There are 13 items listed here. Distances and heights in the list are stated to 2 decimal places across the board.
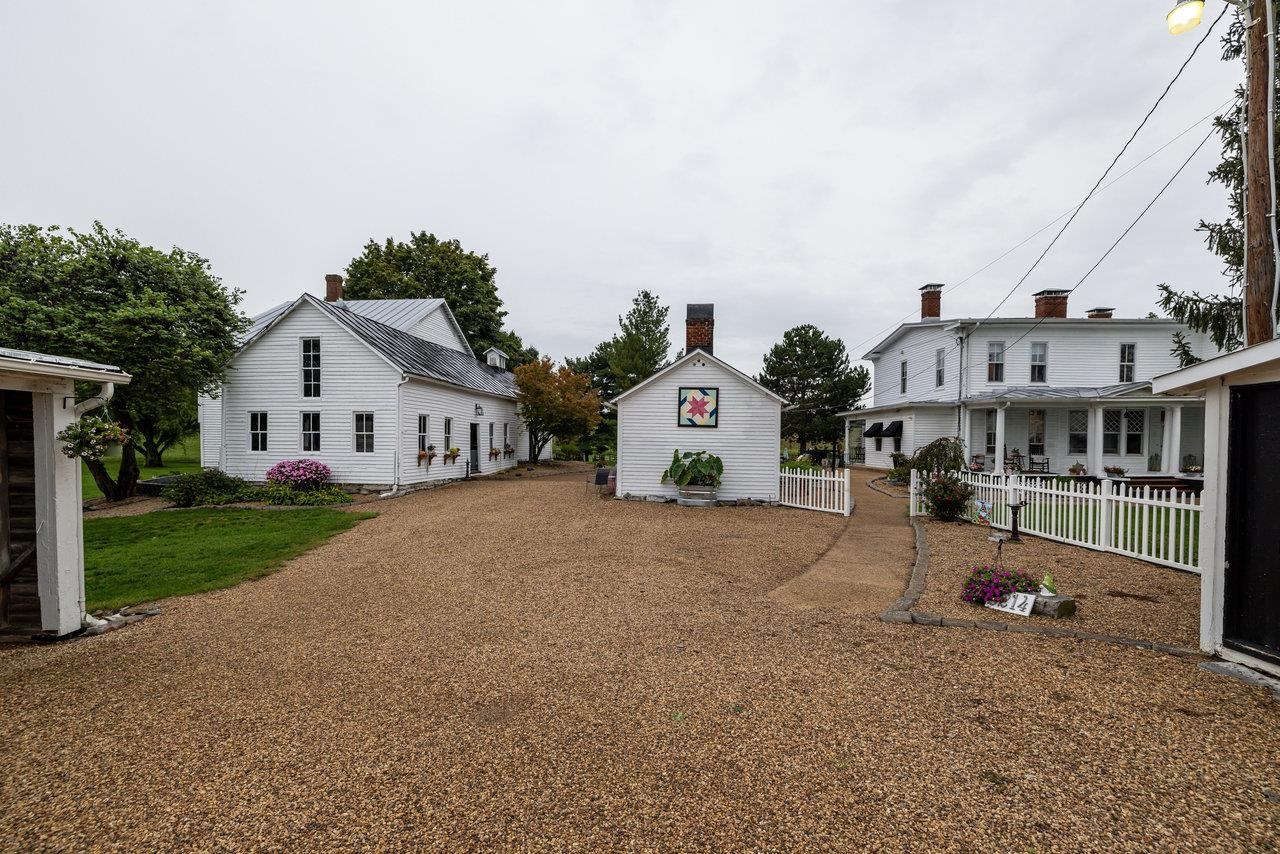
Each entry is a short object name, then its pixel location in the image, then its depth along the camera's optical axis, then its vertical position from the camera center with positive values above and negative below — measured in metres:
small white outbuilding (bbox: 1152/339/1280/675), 4.45 -0.79
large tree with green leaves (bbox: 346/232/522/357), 35.59 +9.07
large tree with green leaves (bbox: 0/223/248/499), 13.63 +2.72
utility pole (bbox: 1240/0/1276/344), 5.89 +2.50
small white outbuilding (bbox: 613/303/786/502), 15.39 -0.08
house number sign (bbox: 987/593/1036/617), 6.01 -2.13
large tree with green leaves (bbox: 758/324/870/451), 33.31 +2.29
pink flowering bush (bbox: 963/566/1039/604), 6.24 -1.98
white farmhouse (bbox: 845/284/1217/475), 21.73 +1.29
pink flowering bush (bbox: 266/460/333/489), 16.58 -1.82
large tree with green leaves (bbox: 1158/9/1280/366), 9.06 +2.89
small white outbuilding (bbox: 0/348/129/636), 5.19 -0.88
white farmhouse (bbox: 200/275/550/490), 17.41 +0.43
